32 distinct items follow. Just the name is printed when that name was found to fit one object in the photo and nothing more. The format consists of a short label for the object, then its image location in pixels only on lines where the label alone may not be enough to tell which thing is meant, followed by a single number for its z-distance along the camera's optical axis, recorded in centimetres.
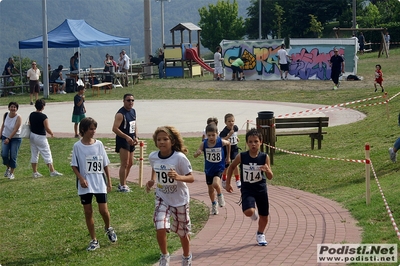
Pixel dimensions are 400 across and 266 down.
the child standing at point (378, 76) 2764
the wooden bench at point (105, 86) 3471
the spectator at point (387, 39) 4634
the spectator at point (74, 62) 3794
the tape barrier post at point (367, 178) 1038
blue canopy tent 3588
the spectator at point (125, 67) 3944
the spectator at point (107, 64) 4062
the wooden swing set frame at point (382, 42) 4102
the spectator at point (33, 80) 3152
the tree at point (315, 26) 6399
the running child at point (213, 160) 1094
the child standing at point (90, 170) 929
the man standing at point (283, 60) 3834
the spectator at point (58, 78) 3712
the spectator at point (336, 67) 3226
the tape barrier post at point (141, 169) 1357
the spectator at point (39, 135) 1463
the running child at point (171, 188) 815
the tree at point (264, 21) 7644
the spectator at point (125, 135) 1278
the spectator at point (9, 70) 3853
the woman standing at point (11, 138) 1490
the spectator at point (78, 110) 1942
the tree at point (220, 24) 7862
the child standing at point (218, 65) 4056
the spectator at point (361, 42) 5200
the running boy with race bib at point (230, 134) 1230
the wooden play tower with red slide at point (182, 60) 4500
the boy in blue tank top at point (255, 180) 905
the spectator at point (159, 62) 4538
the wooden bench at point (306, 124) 1731
